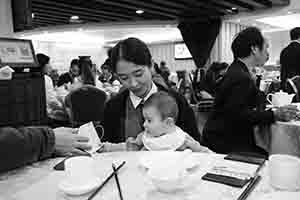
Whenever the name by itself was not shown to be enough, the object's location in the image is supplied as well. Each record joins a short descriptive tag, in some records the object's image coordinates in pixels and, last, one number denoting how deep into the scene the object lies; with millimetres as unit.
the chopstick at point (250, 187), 855
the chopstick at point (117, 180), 897
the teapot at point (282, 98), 2602
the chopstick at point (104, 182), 915
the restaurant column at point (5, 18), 3479
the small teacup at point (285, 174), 911
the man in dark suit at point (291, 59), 3664
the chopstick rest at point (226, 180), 937
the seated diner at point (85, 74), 4570
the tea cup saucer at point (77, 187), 906
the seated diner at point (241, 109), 2164
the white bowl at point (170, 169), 890
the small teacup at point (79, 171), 939
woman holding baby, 1771
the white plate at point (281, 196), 809
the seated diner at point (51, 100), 4594
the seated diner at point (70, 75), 5821
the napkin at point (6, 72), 2670
